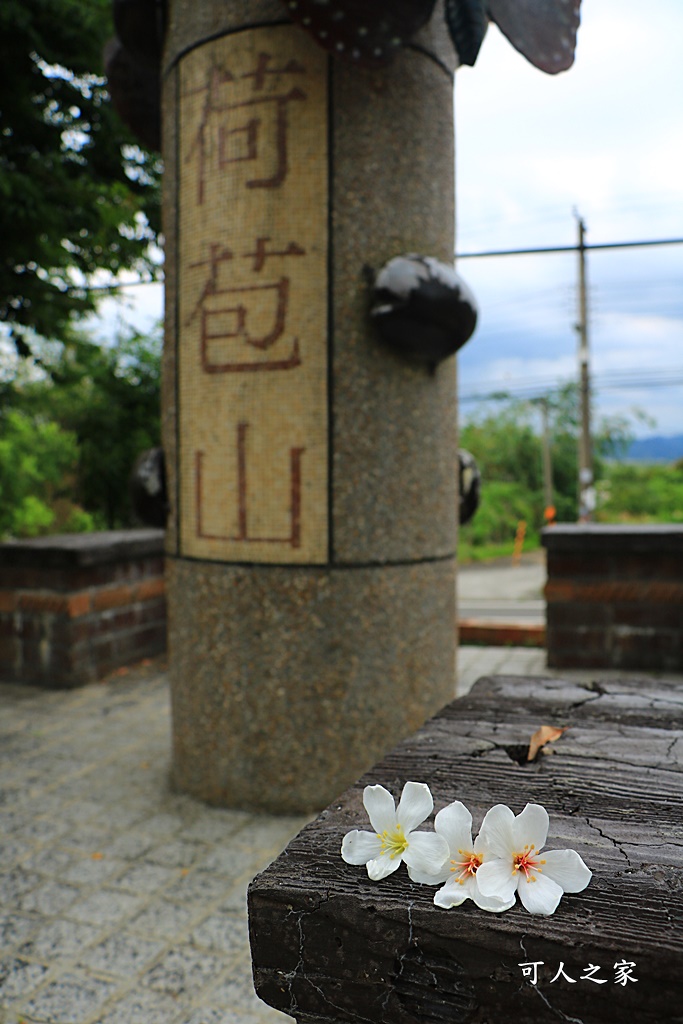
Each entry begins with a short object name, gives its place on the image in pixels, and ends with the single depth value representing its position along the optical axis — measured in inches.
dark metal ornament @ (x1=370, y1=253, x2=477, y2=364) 113.3
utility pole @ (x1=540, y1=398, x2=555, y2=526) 900.0
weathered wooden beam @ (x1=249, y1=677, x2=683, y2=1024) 31.2
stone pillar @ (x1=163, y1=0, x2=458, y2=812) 115.3
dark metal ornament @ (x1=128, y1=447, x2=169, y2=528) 130.4
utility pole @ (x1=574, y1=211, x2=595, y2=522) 725.3
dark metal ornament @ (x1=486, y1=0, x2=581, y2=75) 107.4
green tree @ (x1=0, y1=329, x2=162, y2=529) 366.9
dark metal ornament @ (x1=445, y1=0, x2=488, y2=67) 107.1
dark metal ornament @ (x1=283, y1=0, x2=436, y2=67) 103.7
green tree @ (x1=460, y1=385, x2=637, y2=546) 888.9
